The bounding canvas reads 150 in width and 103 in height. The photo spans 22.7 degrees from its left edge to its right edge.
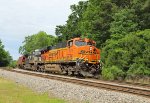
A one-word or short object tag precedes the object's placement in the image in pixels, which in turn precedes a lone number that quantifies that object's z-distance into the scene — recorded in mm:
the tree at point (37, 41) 137638
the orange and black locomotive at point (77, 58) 30375
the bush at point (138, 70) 27138
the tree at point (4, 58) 87712
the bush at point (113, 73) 28703
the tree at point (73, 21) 61219
